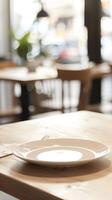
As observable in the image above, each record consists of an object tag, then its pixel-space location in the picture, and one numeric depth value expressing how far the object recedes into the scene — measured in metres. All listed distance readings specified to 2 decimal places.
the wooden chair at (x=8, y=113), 4.32
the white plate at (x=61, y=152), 1.17
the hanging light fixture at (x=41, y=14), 4.74
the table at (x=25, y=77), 3.89
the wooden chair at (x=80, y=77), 3.88
